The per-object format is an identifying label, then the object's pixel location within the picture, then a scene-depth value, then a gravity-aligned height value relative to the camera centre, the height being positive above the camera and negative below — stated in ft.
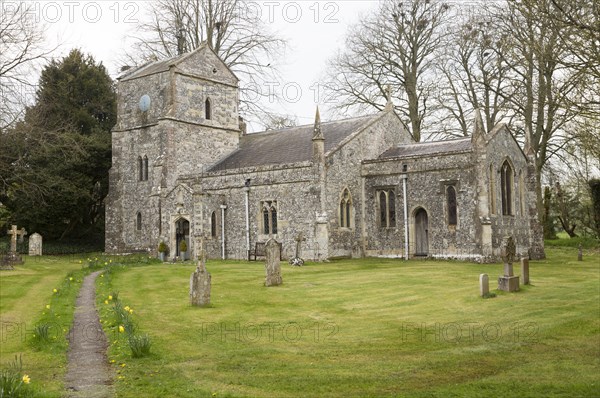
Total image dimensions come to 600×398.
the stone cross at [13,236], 106.93 +2.21
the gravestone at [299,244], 95.27 -0.18
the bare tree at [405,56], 129.29 +37.33
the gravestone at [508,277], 54.85 -3.31
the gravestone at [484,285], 52.49 -3.76
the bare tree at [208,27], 141.49 +47.90
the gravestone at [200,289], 51.75 -3.49
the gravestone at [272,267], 64.28 -2.34
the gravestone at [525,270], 58.44 -2.95
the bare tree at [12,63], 84.74 +26.56
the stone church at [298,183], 93.30 +9.27
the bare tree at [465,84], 115.44 +28.81
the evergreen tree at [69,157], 123.24 +17.94
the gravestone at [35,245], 120.47 +0.74
